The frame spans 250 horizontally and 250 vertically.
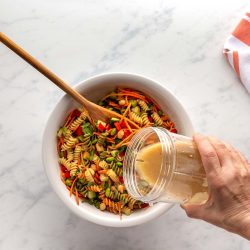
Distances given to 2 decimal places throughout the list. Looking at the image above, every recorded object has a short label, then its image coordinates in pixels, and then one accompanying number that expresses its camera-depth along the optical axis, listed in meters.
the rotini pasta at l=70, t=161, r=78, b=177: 1.39
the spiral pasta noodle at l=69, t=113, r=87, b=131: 1.40
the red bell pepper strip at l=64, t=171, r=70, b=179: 1.41
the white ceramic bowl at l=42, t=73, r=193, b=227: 1.35
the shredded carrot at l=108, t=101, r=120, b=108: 1.43
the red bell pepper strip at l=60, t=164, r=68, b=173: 1.42
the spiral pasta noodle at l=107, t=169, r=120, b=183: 1.36
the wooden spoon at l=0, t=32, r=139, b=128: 1.28
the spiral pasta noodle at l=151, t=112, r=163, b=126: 1.40
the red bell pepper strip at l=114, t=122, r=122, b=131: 1.37
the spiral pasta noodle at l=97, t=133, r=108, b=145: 1.38
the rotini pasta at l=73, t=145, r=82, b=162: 1.40
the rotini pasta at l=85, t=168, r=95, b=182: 1.37
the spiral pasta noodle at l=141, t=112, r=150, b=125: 1.39
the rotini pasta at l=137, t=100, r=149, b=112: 1.41
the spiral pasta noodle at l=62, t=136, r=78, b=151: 1.40
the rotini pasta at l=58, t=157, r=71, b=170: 1.40
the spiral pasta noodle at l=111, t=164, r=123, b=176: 1.38
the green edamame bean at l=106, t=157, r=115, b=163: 1.37
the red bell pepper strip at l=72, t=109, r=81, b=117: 1.41
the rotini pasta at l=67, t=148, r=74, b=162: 1.41
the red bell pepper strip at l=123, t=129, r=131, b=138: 1.37
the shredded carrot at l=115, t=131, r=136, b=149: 1.36
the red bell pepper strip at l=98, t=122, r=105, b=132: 1.37
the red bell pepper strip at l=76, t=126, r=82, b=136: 1.42
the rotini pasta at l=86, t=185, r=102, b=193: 1.38
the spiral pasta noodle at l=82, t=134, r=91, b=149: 1.40
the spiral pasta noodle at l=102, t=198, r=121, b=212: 1.39
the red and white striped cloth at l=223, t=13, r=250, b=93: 1.49
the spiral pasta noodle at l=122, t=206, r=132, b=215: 1.40
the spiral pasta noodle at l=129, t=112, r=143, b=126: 1.38
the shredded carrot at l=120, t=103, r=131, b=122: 1.40
